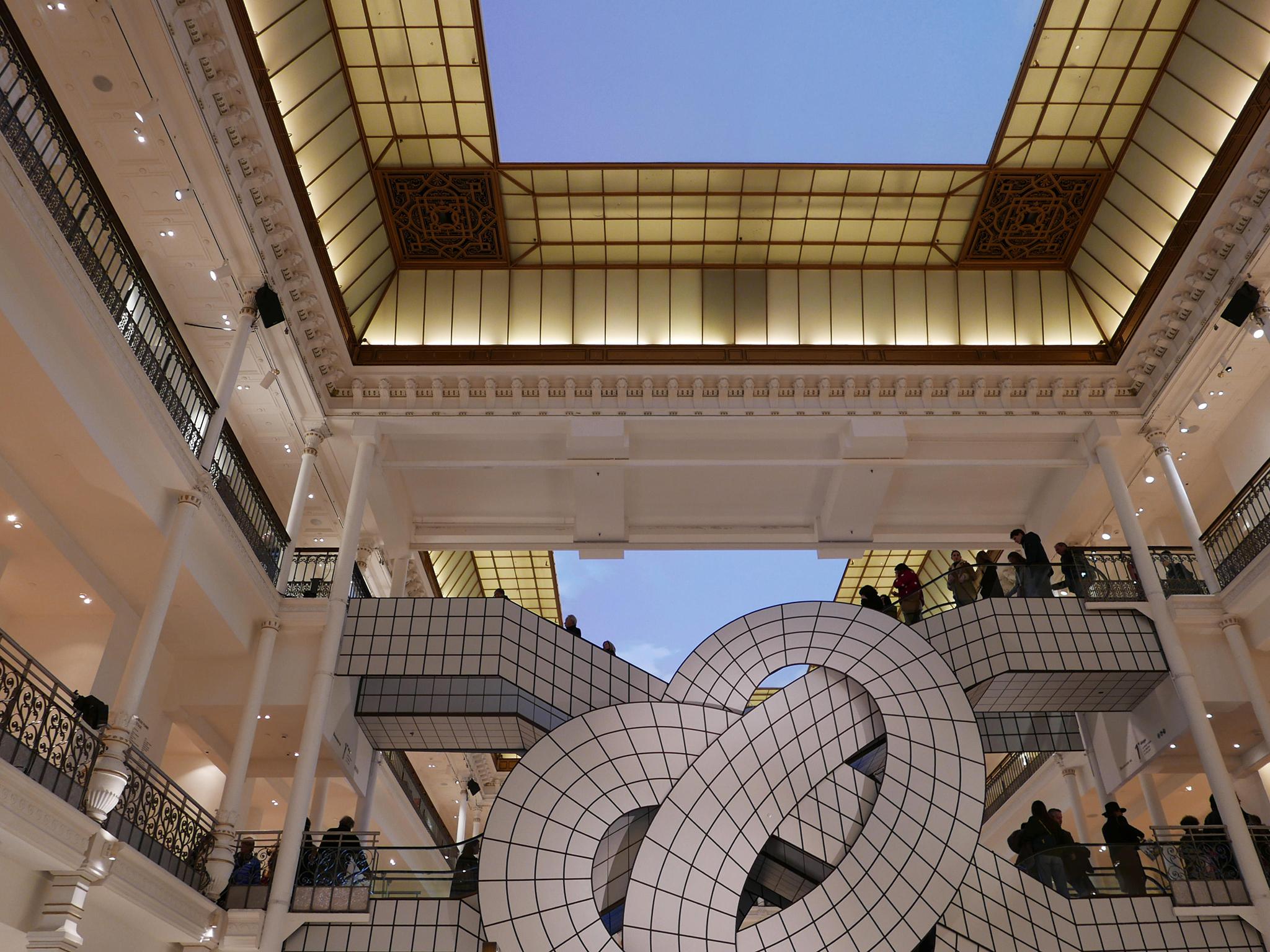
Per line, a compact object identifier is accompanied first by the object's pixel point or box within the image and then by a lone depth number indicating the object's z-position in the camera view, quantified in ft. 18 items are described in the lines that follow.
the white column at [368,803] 47.83
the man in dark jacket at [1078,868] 37.17
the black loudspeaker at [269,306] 41.19
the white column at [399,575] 54.49
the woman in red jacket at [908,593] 45.44
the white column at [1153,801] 48.55
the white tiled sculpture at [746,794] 28.48
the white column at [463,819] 83.87
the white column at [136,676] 27.55
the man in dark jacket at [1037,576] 45.83
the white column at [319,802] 49.14
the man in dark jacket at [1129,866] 37.60
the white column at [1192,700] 37.60
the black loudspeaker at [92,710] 29.53
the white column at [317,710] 35.91
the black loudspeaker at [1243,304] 41.45
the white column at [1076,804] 55.57
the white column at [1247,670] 41.73
